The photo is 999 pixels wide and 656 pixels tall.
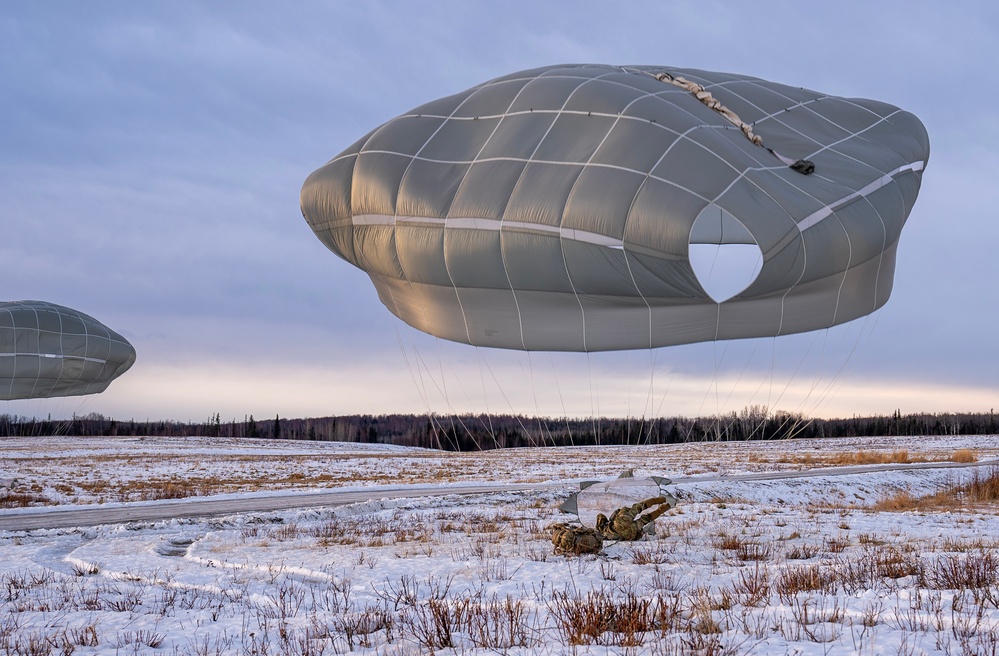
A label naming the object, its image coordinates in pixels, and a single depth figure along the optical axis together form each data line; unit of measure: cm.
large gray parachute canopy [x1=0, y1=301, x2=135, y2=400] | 6200
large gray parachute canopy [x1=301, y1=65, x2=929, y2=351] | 1530
